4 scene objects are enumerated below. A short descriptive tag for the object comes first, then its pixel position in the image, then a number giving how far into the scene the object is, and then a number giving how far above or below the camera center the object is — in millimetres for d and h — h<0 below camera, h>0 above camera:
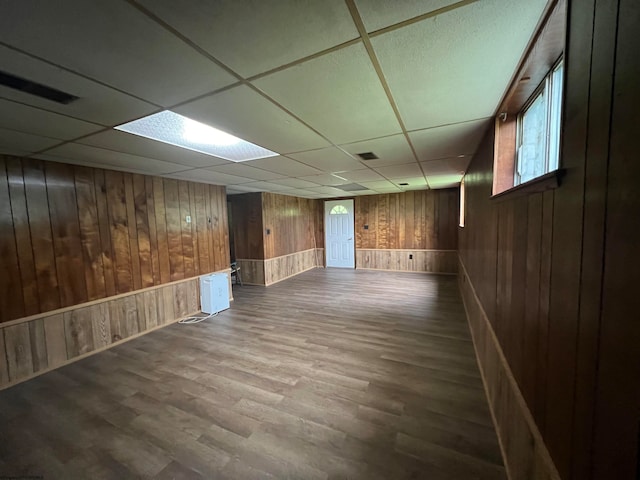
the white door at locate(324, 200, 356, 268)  7941 -334
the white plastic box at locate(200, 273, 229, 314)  4254 -1188
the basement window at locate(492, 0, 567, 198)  970 +613
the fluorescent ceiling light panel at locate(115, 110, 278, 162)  1774 +783
